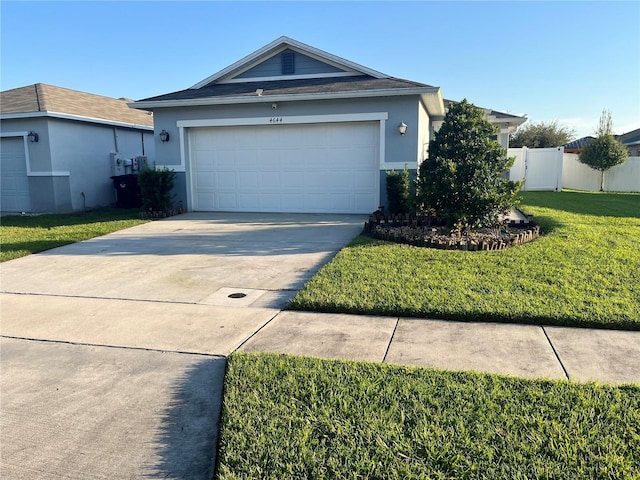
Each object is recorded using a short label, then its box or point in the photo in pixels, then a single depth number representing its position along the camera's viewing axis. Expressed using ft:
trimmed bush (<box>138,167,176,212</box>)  40.70
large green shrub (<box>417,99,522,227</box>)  26.89
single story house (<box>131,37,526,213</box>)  38.86
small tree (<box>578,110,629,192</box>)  73.82
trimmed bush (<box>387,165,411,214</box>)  35.65
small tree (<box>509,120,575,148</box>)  114.83
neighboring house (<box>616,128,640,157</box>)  95.50
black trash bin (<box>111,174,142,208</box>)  50.93
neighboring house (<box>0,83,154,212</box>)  46.14
